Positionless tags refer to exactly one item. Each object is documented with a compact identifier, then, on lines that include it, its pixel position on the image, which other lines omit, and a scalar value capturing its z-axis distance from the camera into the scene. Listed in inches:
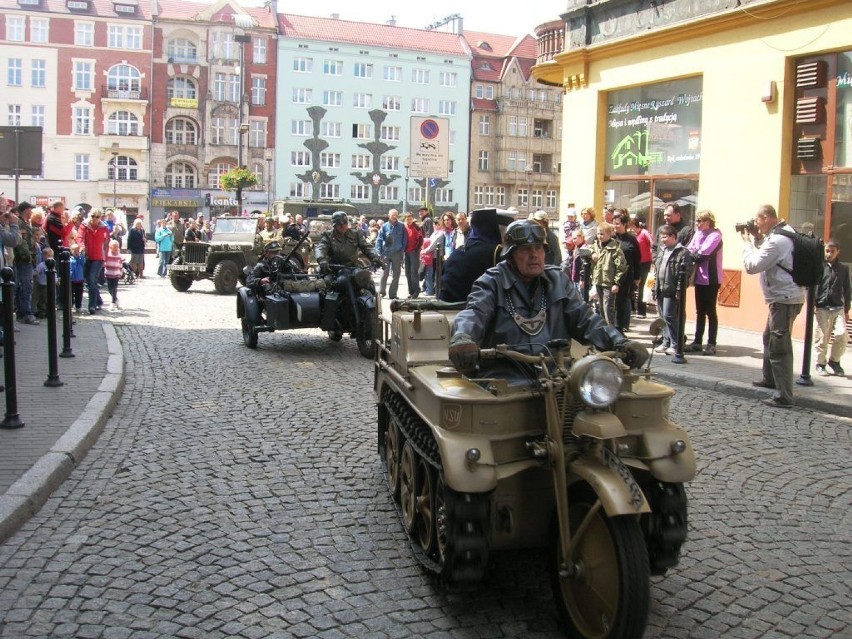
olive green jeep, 867.4
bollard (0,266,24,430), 278.5
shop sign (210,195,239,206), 2540.1
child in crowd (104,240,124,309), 702.5
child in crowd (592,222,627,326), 475.5
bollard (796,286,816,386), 378.0
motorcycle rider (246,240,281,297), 476.4
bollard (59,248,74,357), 425.1
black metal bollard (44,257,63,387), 343.0
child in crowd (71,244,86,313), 641.6
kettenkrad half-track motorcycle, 142.6
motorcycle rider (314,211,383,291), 465.7
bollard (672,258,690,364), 437.7
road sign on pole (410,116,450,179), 654.5
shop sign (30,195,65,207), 2642.7
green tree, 1873.5
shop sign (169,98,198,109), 2768.2
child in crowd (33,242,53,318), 573.1
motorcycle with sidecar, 454.3
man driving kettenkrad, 181.0
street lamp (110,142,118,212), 2555.1
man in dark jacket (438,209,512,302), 250.1
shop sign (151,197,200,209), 2706.7
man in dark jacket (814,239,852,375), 413.7
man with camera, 347.9
